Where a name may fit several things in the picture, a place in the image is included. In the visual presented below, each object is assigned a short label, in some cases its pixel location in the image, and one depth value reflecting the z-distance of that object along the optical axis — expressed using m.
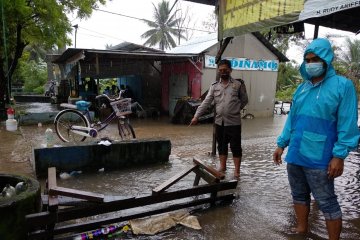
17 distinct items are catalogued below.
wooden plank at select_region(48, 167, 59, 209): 2.87
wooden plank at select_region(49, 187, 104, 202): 3.07
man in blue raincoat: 2.62
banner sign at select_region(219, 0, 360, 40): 3.97
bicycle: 7.41
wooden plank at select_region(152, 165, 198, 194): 3.59
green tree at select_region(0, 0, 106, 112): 11.42
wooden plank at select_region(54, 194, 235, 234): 3.17
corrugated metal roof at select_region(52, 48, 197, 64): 11.12
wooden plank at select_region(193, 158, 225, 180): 4.03
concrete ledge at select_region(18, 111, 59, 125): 11.01
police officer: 4.92
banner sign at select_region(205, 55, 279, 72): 13.73
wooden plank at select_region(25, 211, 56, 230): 2.76
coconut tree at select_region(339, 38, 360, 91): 26.23
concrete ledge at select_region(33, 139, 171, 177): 5.17
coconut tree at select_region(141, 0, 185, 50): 37.91
